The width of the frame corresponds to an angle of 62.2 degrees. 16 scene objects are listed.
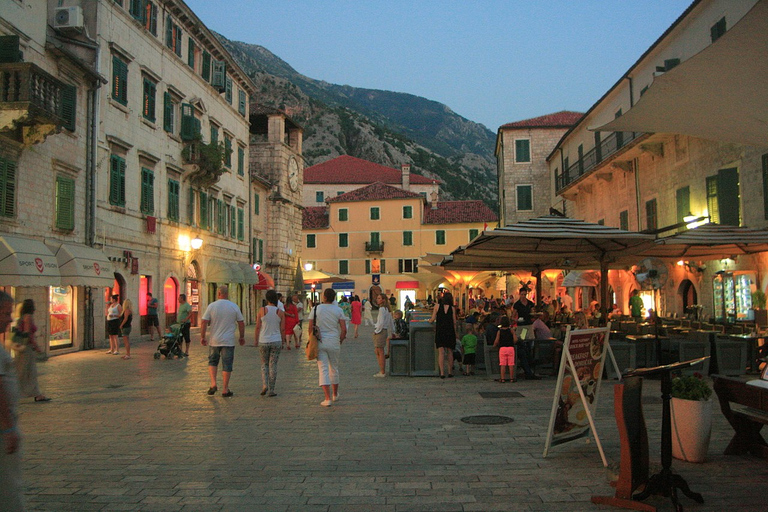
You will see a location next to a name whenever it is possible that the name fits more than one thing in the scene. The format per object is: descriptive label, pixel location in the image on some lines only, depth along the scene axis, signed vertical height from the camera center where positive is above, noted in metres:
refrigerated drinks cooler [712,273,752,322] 18.05 -0.23
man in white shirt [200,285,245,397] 10.48 -0.64
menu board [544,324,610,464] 6.16 -0.96
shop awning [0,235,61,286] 14.50 +0.92
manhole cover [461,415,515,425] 8.00 -1.63
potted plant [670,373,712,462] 5.95 -1.21
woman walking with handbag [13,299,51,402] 7.80 -0.61
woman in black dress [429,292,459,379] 11.90 -0.63
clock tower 40.59 +7.66
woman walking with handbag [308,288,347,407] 9.59 -0.67
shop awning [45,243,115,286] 17.27 +1.00
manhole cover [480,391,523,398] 10.15 -1.64
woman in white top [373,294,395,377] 12.67 -0.76
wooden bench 5.92 -1.19
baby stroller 16.73 -1.20
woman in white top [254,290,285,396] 10.50 -0.72
